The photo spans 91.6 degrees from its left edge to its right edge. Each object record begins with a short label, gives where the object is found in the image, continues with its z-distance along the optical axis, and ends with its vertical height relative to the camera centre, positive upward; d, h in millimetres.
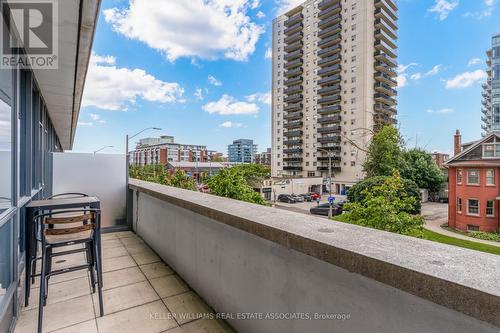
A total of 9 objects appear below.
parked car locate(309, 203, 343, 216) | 23203 -4179
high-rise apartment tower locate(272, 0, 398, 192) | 40938 +15384
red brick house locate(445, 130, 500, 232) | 17297 -1326
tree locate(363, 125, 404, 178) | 27375 +1848
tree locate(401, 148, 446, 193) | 32300 -646
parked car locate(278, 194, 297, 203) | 31625 -4144
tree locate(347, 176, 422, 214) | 21125 -2158
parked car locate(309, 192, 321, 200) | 33700 -4113
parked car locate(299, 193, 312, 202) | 33906 -4227
